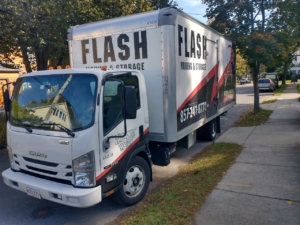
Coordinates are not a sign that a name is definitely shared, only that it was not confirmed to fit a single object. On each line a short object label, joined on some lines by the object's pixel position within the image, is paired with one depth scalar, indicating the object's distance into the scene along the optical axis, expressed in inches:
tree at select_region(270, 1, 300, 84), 440.1
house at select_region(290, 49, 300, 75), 2028.8
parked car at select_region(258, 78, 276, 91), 1122.8
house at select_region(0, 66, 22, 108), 851.3
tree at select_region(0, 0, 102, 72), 316.8
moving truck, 138.9
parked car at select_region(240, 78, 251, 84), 2212.1
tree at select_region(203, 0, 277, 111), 440.8
